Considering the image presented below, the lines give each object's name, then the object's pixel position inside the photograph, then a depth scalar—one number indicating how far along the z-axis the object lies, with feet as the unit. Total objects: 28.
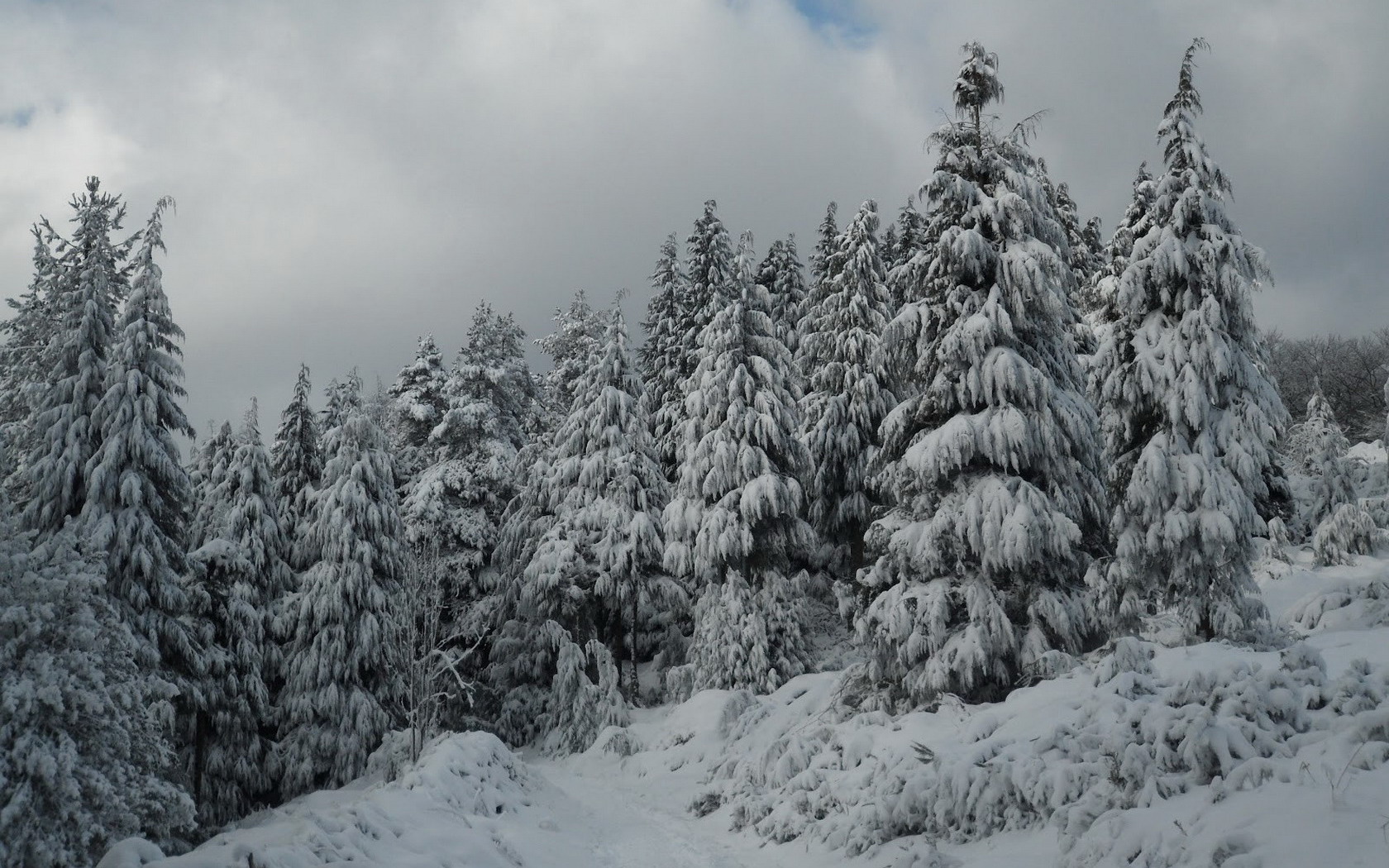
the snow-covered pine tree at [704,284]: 88.07
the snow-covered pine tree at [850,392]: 84.38
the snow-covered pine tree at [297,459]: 85.87
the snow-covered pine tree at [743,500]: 75.97
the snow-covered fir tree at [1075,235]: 106.52
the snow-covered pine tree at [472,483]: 92.07
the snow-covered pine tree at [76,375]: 58.44
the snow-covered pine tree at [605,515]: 85.20
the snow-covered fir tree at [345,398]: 80.48
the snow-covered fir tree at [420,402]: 103.50
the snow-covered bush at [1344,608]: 55.62
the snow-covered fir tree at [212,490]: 78.84
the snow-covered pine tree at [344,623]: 73.26
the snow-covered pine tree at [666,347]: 108.37
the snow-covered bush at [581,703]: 77.25
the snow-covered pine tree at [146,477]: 57.88
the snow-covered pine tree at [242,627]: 67.87
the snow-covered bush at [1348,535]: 83.97
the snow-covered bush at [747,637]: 74.13
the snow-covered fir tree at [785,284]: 116.06
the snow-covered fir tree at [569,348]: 112.88
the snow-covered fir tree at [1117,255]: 73.51
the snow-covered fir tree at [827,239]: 111.04
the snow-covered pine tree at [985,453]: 44.06
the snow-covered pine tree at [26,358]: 65.98
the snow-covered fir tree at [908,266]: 52.70
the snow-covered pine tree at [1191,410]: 49.98
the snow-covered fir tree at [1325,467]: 90.07
